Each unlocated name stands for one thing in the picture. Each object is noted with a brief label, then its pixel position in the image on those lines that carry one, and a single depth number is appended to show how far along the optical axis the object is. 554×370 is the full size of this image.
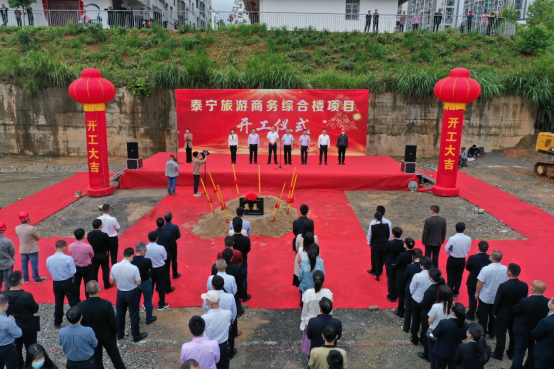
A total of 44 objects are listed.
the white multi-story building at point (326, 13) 24.86
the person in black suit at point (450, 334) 4.38
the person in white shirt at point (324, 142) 15.24
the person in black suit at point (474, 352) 3.84
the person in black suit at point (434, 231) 7.37
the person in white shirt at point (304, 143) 15.32
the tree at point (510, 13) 37.97
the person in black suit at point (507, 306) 5.17
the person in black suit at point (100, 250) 6.82
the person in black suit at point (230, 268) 5.73
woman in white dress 4.91
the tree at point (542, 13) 37.47
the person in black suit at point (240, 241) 6.70
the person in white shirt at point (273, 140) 15.23
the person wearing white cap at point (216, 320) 4.45
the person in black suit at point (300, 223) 7.39
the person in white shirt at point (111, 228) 7.38
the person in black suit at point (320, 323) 4.33
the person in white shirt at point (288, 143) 15.14
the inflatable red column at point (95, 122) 12.30
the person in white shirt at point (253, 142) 15.20
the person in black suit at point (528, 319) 4.81
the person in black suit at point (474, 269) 6.03
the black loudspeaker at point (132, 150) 14.04
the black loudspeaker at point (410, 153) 13.78
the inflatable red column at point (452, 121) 12.30
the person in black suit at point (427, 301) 5.02
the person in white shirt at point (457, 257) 6.54
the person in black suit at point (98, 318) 4.63
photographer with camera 12.75
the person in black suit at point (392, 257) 6.57
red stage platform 13.99
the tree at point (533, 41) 22.14
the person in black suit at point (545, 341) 4.41
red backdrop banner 17.11
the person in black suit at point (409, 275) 5.71
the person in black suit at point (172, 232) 7.12
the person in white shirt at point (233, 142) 15.10
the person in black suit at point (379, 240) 7.29
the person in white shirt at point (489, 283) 5.58
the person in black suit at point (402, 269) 6.08
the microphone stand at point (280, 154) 14.71
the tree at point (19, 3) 26.30
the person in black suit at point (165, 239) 6.91
